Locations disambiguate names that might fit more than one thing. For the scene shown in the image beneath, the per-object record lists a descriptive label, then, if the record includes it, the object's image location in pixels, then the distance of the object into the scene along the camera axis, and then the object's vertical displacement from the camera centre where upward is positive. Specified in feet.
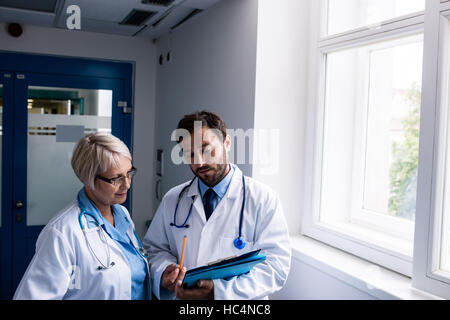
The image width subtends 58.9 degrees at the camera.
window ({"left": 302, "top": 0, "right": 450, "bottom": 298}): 5.86 +0.29
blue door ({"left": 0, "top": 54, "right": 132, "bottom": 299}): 10.28 +0.11
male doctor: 4.70 -0.98
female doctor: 3.70 -1.08
